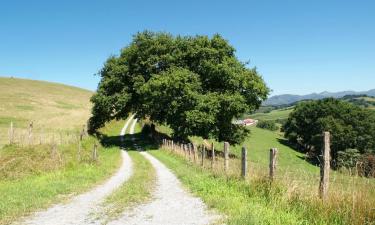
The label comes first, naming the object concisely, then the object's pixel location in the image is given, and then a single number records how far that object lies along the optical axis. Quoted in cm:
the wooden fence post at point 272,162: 1466
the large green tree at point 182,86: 5022
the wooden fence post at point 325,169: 1170
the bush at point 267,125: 14474
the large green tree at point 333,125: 8675
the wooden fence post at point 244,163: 1711
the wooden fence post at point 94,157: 3170
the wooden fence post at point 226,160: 2045
